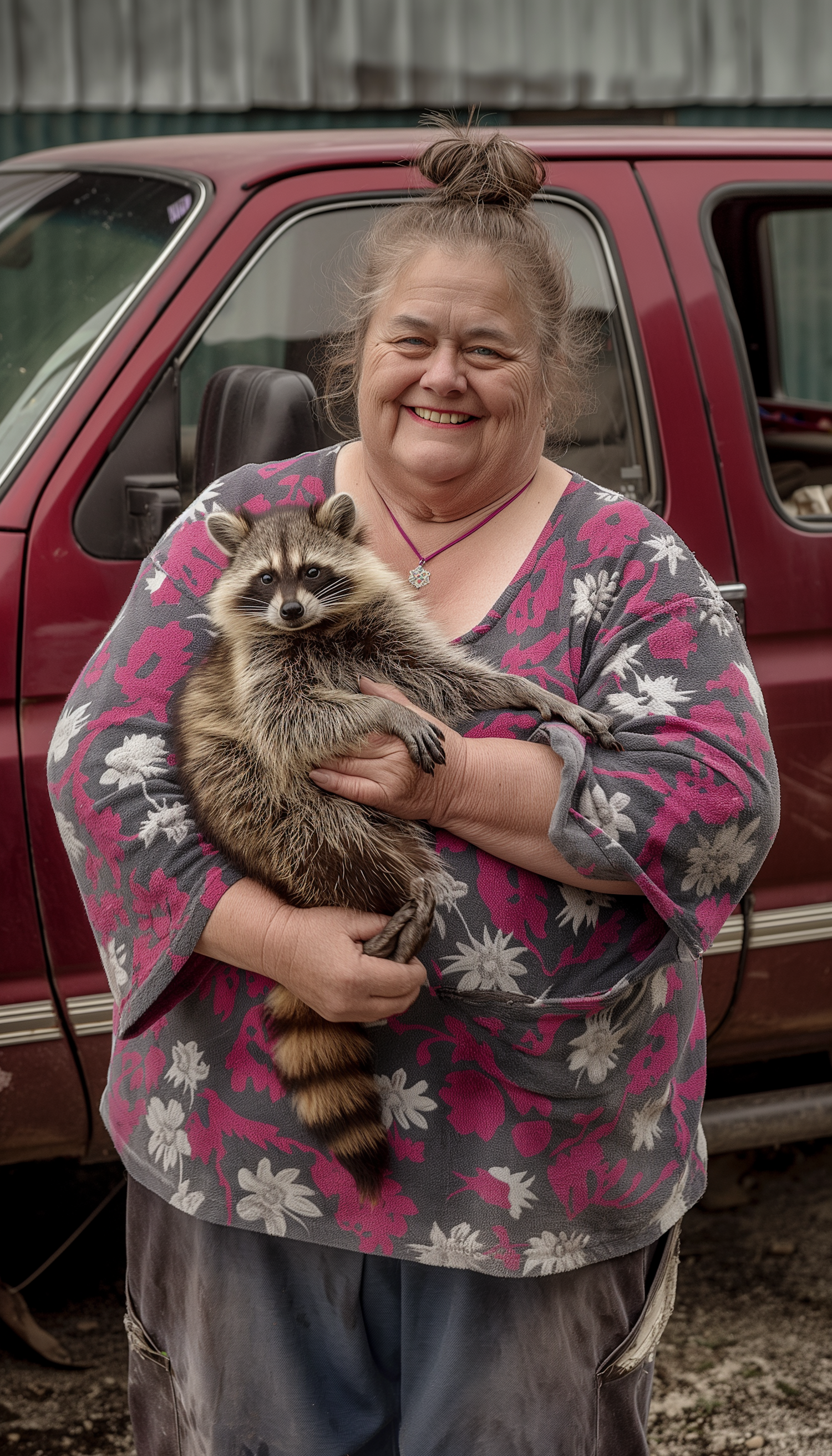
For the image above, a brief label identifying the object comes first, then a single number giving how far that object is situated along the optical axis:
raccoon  1.82
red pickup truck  2.81
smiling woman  1.79
